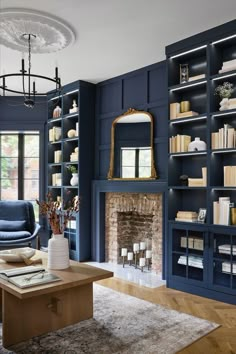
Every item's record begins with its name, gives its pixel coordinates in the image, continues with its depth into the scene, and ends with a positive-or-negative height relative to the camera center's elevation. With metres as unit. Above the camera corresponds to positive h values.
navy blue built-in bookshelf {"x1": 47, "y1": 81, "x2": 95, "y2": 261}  5.47 +0.51
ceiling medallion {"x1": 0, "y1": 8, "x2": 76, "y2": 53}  3.29 +1.60
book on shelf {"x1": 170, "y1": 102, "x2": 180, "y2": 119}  4.12 +0.91
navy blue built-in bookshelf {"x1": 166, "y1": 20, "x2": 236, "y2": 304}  3.65 +0.13
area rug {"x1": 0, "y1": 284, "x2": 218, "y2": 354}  2.49 -1.24
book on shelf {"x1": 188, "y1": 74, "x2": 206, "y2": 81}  3.85 +1.24
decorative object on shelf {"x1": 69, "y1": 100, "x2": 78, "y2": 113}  5.58 +1.25
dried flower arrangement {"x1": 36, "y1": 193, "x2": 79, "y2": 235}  3.12 -0.33
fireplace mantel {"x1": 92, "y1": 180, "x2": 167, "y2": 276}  5.18 -0.47
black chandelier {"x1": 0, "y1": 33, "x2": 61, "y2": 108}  3.51 +1.57
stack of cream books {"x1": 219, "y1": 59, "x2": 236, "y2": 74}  3.58 +1.27
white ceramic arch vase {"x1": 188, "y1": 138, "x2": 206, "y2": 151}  3.91 +0.45
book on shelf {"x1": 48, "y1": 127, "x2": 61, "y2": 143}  5.99 +0.87
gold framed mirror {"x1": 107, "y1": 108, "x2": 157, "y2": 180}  4.78 +0.53
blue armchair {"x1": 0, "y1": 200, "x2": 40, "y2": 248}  5.20 -0.67
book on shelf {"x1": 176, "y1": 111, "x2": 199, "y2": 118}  3.96 +0.83
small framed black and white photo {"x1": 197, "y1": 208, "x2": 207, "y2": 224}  3.85 -0.38
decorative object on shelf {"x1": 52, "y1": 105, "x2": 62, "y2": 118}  5.99 +1.27
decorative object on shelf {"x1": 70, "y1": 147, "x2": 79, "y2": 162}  5.52 +0.45
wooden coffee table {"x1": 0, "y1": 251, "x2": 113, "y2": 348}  2.58 -1.01
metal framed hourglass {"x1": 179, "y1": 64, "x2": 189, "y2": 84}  4.11 +1.35
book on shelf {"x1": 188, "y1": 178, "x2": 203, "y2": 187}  3.87 +0.01
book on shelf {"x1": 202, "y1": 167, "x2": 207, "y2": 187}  3.81 +0.08
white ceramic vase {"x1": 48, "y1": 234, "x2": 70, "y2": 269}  3.09 -0.66
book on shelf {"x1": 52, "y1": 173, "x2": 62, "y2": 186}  5.99 +0.06
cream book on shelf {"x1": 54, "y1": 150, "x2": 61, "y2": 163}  5.97 +0.47
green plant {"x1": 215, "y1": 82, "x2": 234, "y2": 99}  3.69 +1.04
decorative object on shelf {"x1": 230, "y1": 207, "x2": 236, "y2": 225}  3.56 -0.34
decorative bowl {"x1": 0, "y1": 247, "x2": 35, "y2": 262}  3.33 -0.74
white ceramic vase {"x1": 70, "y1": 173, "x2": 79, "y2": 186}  5.54 +0.04
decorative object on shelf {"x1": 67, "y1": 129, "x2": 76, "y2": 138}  5.64 +0.83
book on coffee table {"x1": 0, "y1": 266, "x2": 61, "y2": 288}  2.60 -0.77
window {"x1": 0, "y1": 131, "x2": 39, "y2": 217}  6.54 +0.32
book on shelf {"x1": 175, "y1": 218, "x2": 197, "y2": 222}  3.93 -0.43
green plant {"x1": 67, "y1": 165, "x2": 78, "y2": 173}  5.53 +0.22
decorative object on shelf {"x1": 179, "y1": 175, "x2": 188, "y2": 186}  4.15 +0.04
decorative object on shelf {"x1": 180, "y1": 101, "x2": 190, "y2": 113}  4.09 +0.94
